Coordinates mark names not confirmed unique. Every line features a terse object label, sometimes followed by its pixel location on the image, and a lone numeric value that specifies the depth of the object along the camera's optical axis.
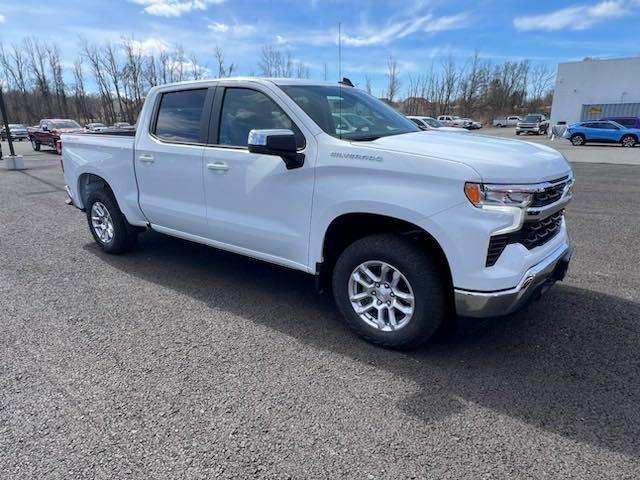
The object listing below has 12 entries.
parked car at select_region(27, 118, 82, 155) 22.67
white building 38.69
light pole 15.21
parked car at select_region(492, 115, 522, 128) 69.56
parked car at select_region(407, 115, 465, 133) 26.40
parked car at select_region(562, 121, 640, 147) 26.34
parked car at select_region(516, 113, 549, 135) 43.57
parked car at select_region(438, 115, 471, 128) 49.56
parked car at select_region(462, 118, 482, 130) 53.88
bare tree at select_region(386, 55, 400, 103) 62.96
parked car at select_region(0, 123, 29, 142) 38.94
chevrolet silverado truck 2.71
